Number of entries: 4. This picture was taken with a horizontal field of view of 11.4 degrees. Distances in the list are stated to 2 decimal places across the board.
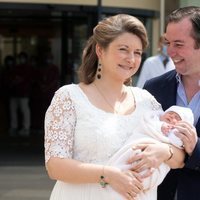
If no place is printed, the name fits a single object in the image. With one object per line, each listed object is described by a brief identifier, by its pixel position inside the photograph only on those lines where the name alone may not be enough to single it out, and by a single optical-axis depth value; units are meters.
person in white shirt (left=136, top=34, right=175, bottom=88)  13.73
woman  4.45
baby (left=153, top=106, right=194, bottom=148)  4.63
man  4.99
